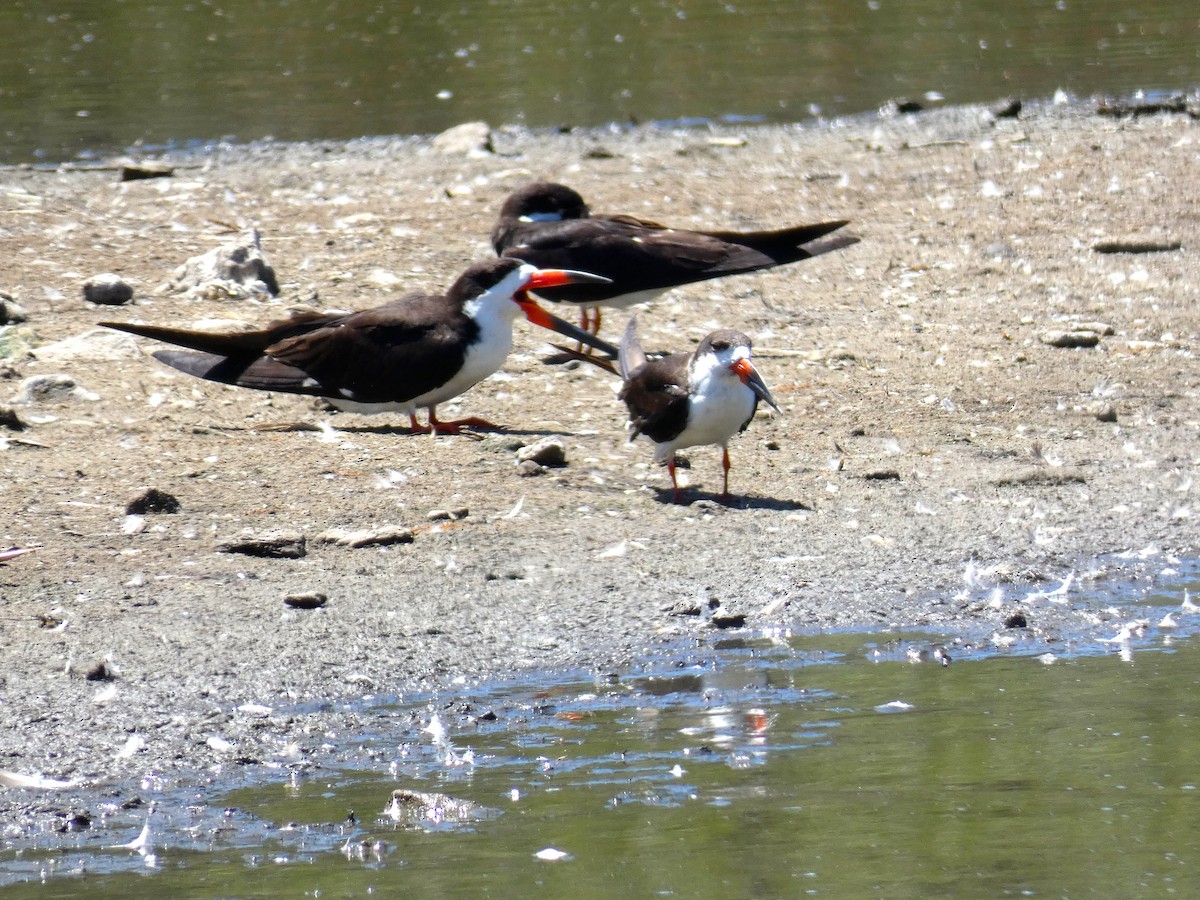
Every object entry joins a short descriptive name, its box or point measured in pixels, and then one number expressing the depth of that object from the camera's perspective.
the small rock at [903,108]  31.80
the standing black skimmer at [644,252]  17.89
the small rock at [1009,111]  30.36
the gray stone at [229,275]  18.47
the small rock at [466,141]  29.25
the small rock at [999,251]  20.72
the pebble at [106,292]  18.11
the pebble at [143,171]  26.42
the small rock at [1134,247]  20.66
